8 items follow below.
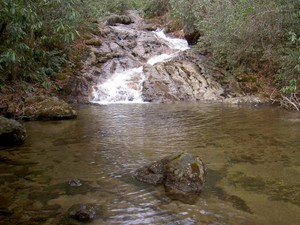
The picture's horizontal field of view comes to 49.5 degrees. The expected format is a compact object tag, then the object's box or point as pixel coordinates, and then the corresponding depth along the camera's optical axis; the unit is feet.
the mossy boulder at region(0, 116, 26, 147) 23.27
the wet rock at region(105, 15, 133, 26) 92.66
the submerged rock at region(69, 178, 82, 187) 16.53
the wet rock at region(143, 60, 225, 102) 53.78
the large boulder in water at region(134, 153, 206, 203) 15.64
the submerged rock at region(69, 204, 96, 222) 12.89
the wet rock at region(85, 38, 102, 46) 66.69
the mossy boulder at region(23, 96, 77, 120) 34.91
